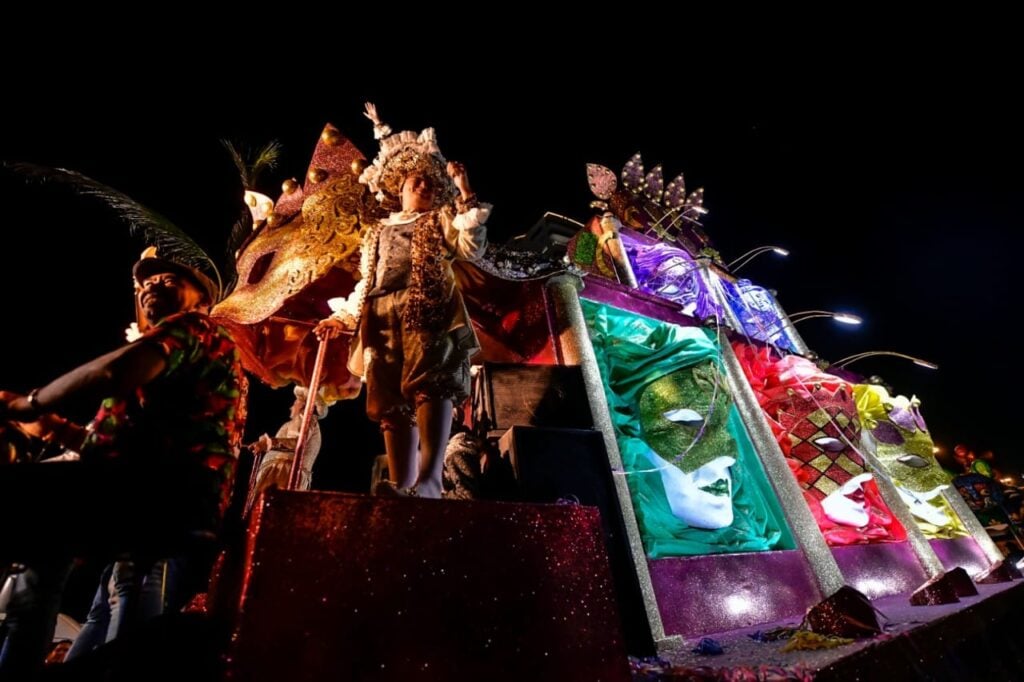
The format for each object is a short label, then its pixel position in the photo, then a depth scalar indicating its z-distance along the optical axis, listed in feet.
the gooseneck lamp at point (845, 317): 21.45
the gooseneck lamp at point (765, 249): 26.14
